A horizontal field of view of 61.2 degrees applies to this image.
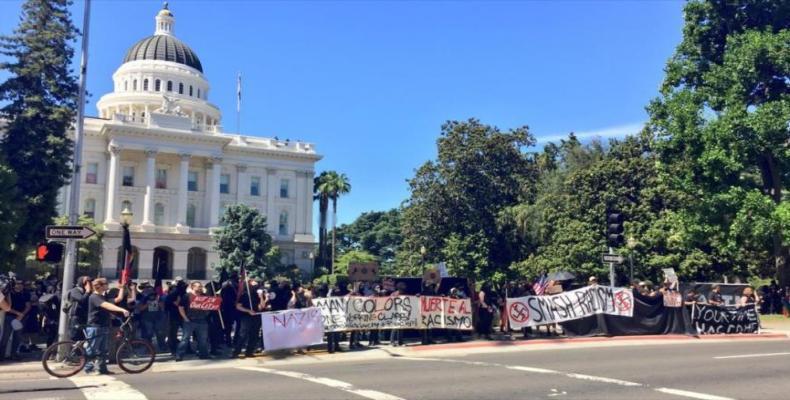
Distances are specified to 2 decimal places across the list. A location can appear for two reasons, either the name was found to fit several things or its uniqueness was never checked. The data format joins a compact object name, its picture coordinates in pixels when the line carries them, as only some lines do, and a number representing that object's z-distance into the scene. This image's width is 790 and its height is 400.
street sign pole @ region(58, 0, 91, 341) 14.27
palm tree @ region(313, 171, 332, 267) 83.50
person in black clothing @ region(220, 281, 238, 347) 15.72
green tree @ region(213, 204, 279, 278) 60.78
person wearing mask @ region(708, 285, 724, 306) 21.98
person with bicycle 12.47
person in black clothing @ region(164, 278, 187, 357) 15.24
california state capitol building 71.31
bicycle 12.30
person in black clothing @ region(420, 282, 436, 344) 19.39
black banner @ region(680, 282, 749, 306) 26.28
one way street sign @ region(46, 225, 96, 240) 14.42
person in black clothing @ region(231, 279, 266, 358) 15.53
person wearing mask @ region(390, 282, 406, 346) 17.73
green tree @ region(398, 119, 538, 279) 49.78
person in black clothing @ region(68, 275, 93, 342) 12.80
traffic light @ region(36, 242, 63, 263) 14.39
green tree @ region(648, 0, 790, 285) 28.33
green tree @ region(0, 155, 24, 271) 18.75
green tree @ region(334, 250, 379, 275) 74.00
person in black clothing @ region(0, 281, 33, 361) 14.12
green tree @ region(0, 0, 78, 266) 32.00
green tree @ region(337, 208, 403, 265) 105.94
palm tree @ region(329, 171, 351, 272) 83.05
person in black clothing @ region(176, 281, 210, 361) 14.98
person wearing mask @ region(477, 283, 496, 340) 19.43
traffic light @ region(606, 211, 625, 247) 19.94
